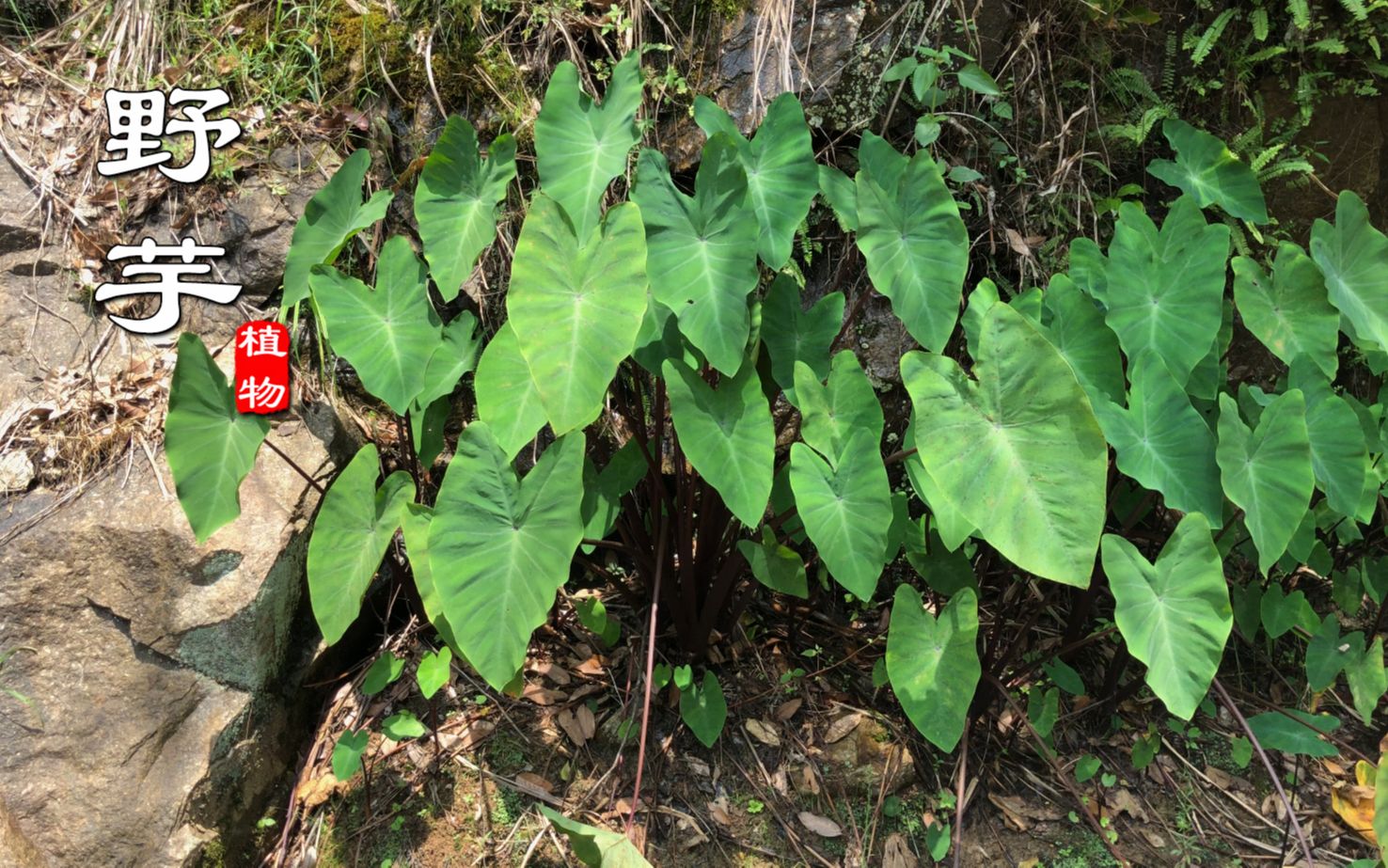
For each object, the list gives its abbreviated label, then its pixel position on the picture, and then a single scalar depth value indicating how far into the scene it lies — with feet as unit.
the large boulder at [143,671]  6.36
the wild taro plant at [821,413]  4.95
